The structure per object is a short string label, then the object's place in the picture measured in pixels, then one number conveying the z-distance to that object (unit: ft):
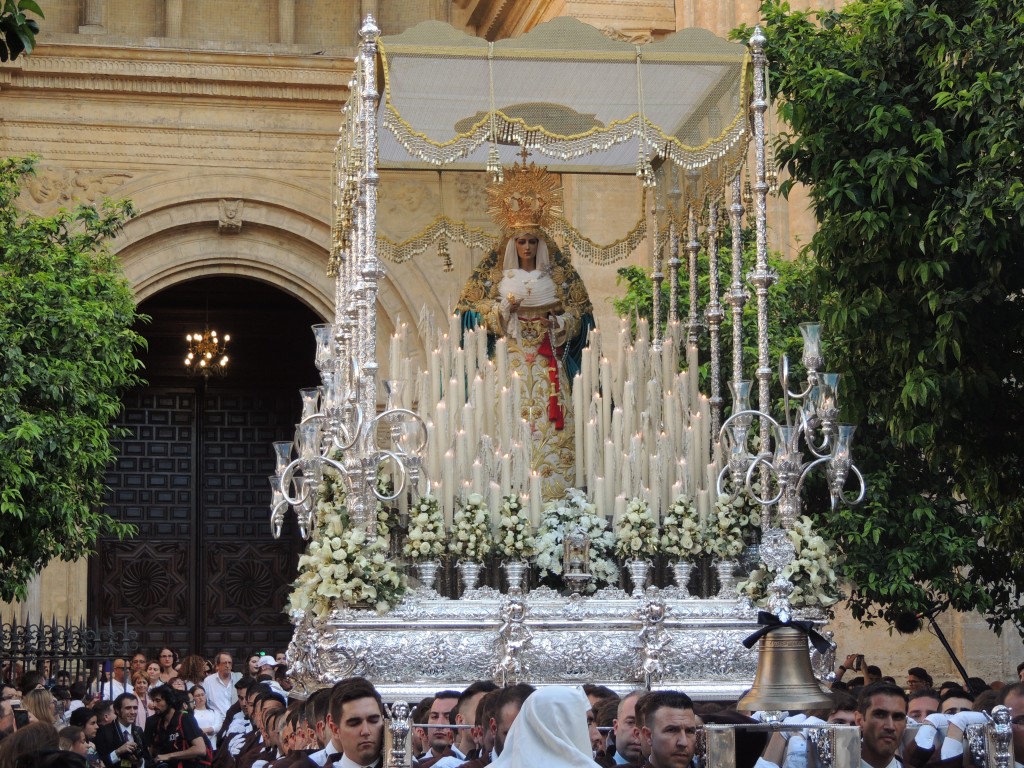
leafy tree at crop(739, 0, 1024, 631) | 30.89
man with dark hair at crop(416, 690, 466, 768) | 23.34
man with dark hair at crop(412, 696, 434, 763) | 25.39
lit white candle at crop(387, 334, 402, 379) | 36.86
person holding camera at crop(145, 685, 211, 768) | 39.50
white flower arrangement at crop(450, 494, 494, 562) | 34.63
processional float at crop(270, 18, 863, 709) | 33.35
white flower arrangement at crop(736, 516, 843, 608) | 34.53
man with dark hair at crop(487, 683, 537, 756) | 20.22
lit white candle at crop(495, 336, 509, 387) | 37.17
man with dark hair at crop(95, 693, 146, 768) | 38.52
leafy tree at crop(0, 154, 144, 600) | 48.14
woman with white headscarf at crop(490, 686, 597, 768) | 14.32
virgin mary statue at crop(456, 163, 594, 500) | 38.06
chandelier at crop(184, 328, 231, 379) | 76.02
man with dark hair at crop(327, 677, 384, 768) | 18.93
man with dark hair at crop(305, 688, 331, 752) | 21.69
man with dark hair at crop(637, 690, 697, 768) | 18.80
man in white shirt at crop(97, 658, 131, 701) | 53.93
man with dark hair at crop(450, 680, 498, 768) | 23.63
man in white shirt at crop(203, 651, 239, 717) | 48.91
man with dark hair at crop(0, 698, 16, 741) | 25.80
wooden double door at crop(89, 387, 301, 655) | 75.00
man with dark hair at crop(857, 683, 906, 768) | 20.24
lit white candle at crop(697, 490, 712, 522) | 36.22
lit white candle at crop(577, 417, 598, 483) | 36.88
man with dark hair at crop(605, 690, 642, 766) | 22.04
